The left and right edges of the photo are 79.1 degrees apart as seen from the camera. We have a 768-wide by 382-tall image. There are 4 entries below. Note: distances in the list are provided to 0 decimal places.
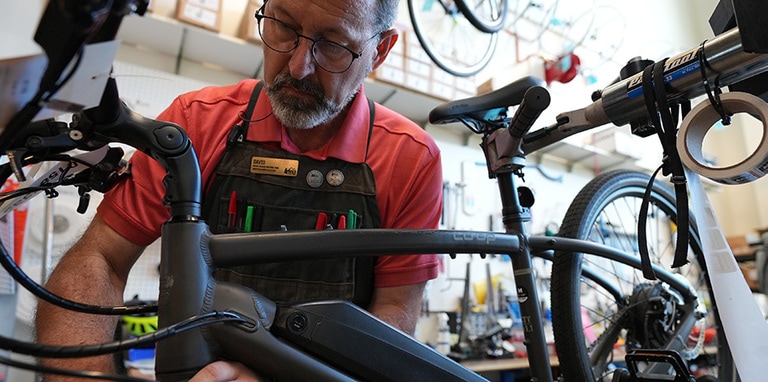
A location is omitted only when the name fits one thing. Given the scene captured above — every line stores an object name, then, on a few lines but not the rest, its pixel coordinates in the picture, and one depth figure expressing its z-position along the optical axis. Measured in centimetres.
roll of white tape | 45
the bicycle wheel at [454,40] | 221
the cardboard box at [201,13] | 164
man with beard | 72
